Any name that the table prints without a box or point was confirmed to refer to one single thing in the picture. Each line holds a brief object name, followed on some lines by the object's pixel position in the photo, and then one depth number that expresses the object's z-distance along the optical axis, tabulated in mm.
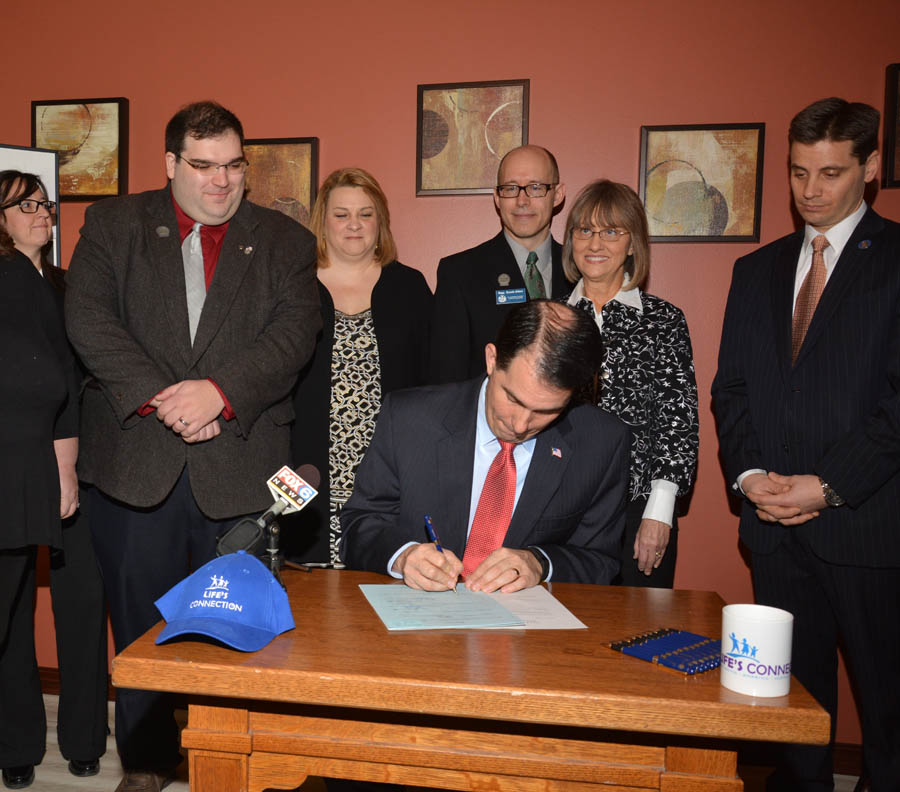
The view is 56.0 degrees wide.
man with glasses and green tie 2848
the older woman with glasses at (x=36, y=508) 2521
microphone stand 1586
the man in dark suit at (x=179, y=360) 2381
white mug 1280
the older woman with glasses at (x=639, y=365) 2611
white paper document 1550
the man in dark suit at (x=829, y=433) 2309
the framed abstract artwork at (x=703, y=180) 3117
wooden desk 1270
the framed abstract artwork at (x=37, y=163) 3352
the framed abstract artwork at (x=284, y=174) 3385
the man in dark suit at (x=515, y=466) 1810
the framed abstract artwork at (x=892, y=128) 2967
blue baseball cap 1411
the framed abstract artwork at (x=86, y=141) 3514
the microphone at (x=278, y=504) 1493
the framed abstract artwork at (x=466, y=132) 3250
